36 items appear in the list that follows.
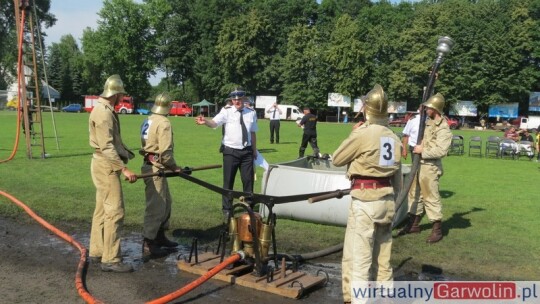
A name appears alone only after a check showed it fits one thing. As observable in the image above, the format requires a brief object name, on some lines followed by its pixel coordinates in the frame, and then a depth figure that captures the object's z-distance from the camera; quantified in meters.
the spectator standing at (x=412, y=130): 9.86
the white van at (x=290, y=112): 68.43
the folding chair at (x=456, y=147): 25.22
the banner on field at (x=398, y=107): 69.62
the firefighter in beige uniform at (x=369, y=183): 4.97
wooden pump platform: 5.68
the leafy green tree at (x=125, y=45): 83.25
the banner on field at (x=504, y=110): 65.81
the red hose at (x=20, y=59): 14.39
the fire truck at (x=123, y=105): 73.50
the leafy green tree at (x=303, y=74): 73.81
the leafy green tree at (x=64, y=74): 86.44
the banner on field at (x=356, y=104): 67.60
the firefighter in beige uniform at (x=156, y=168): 6.96
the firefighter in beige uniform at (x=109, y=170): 6.36
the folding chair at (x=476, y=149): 24.88
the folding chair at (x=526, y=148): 24.22
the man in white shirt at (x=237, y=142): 8.80
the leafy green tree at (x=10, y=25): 72.50
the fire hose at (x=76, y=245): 5.32
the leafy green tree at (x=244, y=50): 76.38
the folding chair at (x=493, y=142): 24.52
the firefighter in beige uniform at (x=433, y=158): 8.23
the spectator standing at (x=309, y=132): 20.31
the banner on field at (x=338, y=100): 71.81
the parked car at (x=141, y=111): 76.81
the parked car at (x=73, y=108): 74.62
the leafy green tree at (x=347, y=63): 71.50
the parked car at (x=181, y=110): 73.19
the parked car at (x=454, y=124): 58.03
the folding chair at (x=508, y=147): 24.19
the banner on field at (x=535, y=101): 65.88
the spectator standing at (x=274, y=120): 25.72
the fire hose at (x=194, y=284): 5.04
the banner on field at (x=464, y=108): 66.81
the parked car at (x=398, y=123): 57.09
